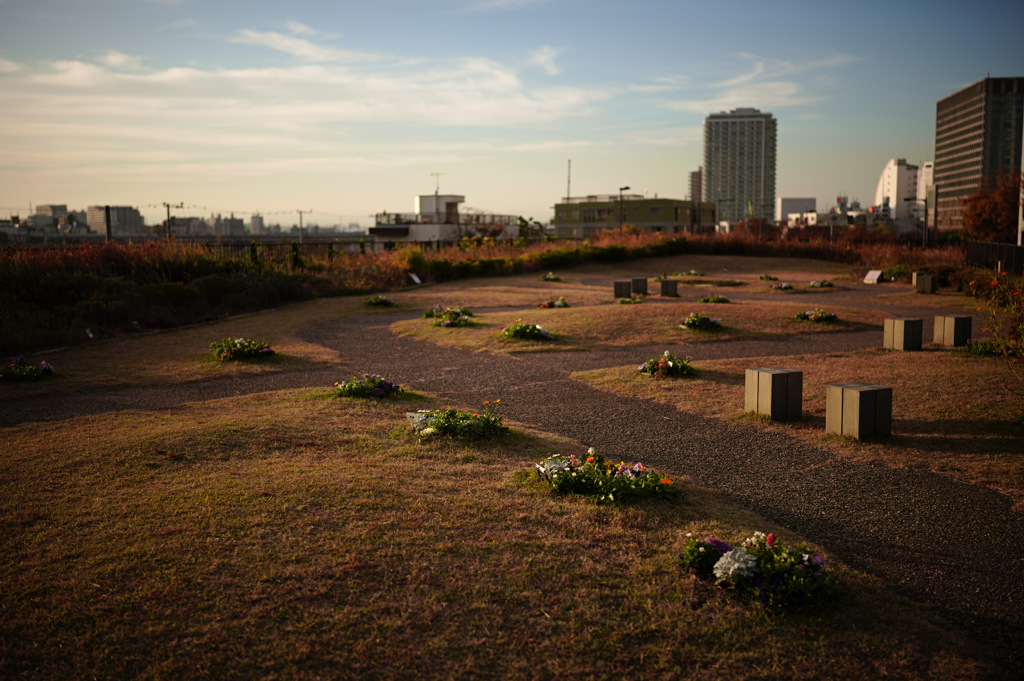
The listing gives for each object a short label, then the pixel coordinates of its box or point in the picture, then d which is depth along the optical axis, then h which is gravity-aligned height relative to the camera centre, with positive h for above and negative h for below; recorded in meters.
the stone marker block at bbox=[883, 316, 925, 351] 11.14 -1.37
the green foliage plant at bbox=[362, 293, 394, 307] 18.14 -1.13
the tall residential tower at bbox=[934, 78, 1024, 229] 173.50 +10.78
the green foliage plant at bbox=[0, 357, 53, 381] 8.98 -1.39
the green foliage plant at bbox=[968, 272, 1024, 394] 6.92 -0.67
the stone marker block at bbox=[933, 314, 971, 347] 11.14 -1.32
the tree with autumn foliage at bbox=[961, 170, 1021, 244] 54.94 +2.89
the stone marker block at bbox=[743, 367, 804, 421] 7.20 -1.48
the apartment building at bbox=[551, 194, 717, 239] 102.56 +6.22
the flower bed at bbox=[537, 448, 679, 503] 4.90 -1.63
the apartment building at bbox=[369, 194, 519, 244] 60.81 +3.16
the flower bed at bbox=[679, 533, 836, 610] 3.58 -1.70
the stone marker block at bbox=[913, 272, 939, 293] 20.70 -1.01
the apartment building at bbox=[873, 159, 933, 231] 135.75 +9.96
